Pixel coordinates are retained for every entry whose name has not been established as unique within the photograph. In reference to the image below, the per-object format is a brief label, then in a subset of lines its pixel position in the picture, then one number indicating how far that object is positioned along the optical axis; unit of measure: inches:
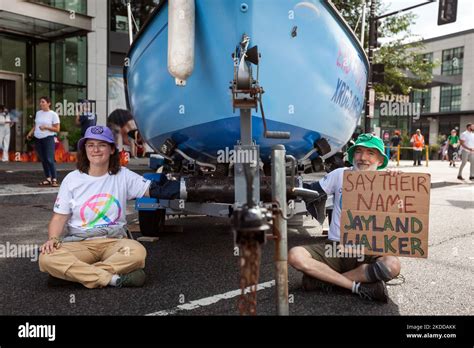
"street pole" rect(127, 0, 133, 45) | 208.5
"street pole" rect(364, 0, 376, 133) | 529.6
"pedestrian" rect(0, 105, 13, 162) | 546.3
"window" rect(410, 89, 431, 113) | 1967.4
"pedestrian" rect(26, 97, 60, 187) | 335.0
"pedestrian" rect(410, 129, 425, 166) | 774.5
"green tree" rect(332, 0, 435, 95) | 708.0
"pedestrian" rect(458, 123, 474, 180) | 515.8
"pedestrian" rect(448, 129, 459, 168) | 889.5
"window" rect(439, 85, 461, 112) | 1833.2
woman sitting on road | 129.0
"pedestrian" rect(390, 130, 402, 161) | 860.0
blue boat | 146.5
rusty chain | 73.7
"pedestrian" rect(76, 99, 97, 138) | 299.4
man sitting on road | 125.1
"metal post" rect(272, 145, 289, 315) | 88.8
